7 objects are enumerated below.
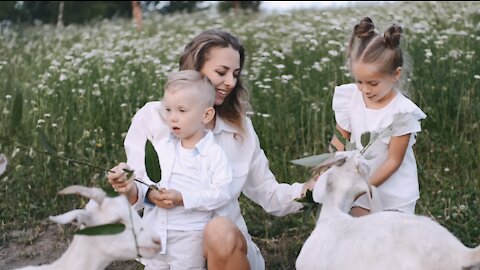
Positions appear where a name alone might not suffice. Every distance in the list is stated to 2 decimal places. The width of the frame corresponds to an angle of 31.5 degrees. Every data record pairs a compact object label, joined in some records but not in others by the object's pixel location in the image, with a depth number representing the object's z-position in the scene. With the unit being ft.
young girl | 12.79
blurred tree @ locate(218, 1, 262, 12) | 64.76
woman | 12.98
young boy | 11.91
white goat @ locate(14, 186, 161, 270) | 9.84
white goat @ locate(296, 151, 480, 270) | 9.36
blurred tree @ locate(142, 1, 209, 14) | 60.49
